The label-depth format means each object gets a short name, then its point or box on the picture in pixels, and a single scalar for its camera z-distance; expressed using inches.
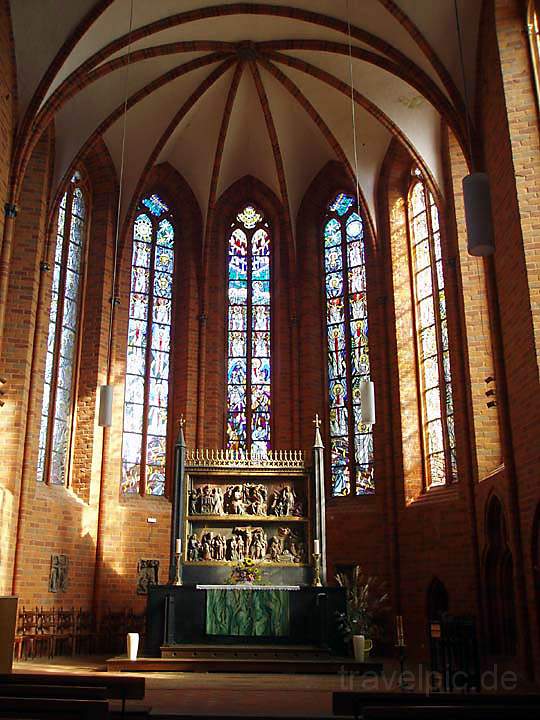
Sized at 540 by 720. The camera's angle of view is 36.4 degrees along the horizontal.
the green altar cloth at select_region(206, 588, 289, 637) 582.6
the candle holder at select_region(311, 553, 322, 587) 602.5
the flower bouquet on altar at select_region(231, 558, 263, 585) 598.5
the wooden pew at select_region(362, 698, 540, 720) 201.6
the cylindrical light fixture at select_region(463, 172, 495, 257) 364.5
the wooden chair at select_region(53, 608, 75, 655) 669.9
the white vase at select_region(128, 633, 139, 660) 549.0
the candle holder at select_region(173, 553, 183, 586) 599.5
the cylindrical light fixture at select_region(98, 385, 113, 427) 539.7
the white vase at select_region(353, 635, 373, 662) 550.5
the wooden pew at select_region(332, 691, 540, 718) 226.8
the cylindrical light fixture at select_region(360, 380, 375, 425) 545.3
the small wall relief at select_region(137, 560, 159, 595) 748.0
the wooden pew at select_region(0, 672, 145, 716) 256.5
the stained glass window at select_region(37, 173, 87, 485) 725.9
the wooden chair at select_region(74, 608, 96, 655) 693.9
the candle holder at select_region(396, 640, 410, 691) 363.3
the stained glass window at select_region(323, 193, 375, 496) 786.2
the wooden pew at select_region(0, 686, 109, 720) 207.2
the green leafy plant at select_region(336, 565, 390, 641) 563.5
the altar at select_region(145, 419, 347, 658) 578.6
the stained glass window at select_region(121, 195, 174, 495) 796.6
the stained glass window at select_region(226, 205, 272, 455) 832.9
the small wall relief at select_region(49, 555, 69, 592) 679.1
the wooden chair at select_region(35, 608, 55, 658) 641.6
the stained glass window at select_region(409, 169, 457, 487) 710.5
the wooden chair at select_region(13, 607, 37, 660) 621.3
